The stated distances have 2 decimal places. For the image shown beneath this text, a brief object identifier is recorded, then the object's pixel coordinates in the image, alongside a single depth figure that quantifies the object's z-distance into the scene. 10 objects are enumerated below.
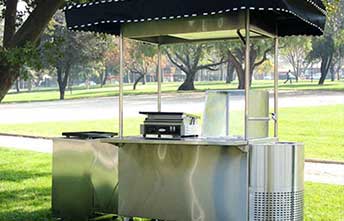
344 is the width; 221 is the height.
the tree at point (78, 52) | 46.50
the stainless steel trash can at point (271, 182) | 5.79
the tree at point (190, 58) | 41.82
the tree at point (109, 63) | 54.56
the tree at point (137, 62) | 51.38
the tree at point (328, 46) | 53.64
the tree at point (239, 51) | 35.52
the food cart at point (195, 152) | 5.80
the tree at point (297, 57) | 45.69
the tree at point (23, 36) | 8.53
